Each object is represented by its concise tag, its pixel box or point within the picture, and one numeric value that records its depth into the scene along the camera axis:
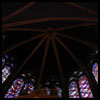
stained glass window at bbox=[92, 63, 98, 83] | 11.34
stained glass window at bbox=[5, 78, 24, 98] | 11.16
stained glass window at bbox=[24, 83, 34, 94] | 12.17
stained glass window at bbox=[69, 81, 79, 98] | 11.16
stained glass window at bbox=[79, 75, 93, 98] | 10.76
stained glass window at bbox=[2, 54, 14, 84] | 11.87
